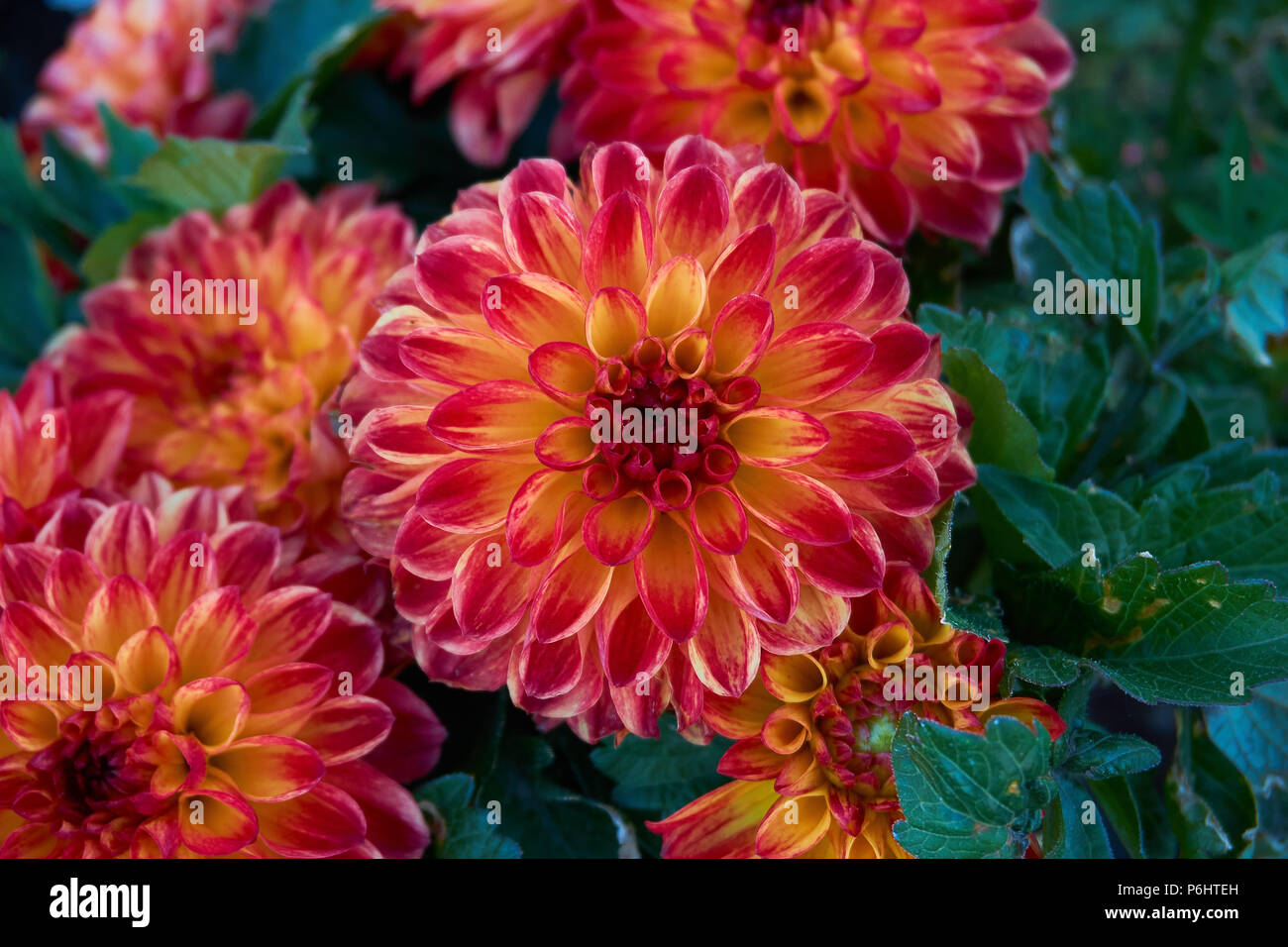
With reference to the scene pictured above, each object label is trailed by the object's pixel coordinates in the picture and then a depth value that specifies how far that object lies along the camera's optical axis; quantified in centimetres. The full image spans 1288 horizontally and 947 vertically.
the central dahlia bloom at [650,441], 47
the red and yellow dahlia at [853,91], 52
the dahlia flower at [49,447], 51
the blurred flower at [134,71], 61
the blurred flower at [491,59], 55
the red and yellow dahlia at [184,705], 49
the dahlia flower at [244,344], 53
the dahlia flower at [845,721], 48
